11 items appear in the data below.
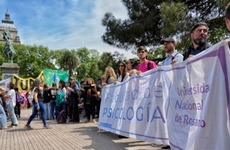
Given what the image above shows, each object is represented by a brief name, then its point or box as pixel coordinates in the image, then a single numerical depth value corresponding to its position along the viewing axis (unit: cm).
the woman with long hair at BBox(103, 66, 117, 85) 615
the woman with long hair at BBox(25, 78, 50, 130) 707
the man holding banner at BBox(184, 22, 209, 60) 314
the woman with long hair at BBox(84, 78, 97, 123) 827
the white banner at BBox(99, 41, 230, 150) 221
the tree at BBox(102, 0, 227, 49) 860
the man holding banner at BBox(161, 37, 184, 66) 390
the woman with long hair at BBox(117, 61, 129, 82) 561
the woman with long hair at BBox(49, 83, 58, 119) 995
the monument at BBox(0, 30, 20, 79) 1778
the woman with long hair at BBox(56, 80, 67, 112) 937
